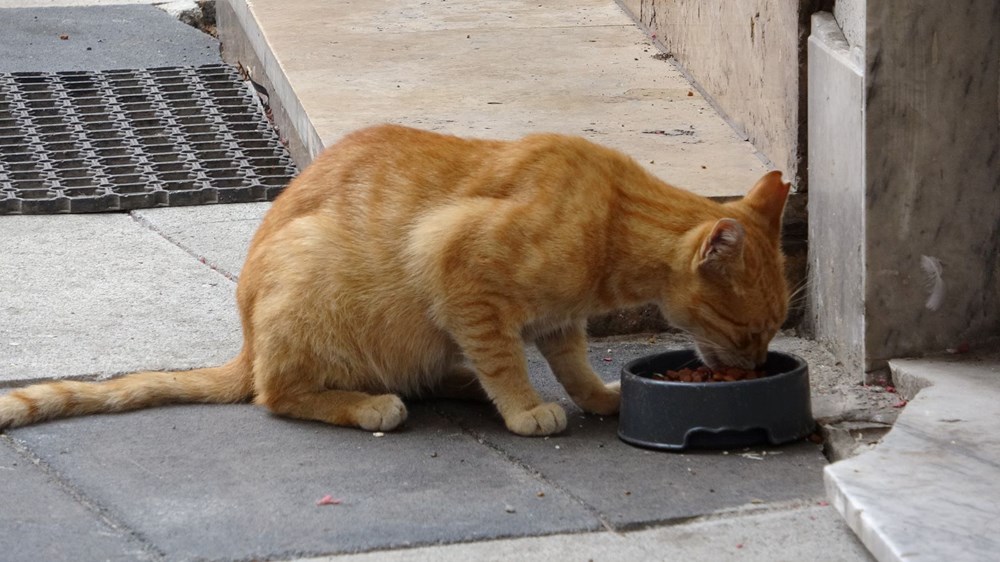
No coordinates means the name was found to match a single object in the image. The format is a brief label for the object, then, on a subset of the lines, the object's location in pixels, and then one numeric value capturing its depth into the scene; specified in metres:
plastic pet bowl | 3.74
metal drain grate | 6.21
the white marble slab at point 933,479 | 3.06
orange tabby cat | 3.84
